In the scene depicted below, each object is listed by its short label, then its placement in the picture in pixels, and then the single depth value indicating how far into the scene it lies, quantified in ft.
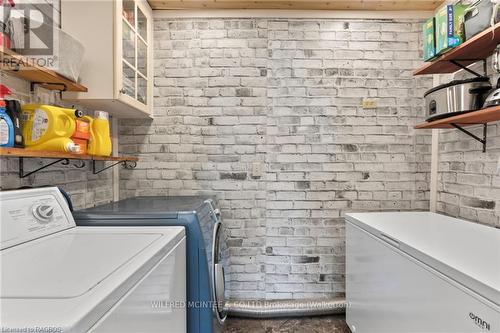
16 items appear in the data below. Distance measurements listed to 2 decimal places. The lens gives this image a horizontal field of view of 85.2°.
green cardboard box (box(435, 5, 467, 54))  5.15
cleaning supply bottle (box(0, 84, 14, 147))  3.52
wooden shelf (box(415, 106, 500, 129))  4.53
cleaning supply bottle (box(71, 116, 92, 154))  4.61
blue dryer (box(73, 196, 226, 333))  4.40
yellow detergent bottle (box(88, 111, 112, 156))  5.10
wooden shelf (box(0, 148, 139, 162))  3.33
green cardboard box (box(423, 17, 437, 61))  5.58
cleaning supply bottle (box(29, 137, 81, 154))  3.99
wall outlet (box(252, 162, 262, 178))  7.48
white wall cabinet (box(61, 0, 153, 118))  5.27
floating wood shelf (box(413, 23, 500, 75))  4.61
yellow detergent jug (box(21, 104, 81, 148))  3.96
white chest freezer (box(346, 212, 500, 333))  2.98
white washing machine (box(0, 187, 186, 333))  1.77
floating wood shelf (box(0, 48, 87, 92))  3.63
